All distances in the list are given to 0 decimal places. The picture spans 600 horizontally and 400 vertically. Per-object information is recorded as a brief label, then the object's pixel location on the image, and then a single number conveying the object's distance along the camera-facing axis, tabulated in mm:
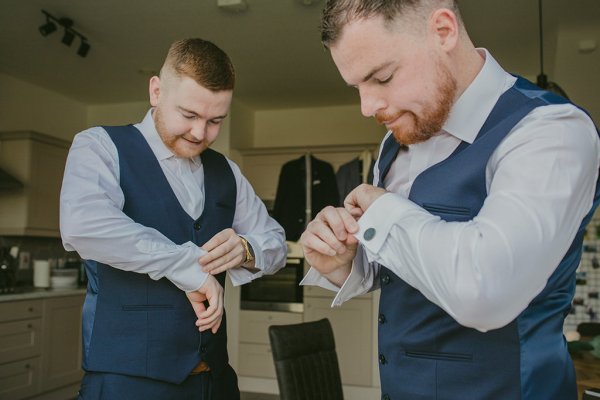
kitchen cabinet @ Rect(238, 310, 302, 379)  5641
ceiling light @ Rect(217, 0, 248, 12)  3532
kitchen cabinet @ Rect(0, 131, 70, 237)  4895
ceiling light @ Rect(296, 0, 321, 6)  3516
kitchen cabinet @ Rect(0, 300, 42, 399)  4211
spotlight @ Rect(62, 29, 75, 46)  3867
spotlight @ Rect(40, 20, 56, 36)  3703
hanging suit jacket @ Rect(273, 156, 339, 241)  5641
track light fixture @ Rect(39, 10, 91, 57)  3732
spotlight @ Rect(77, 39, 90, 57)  4102
